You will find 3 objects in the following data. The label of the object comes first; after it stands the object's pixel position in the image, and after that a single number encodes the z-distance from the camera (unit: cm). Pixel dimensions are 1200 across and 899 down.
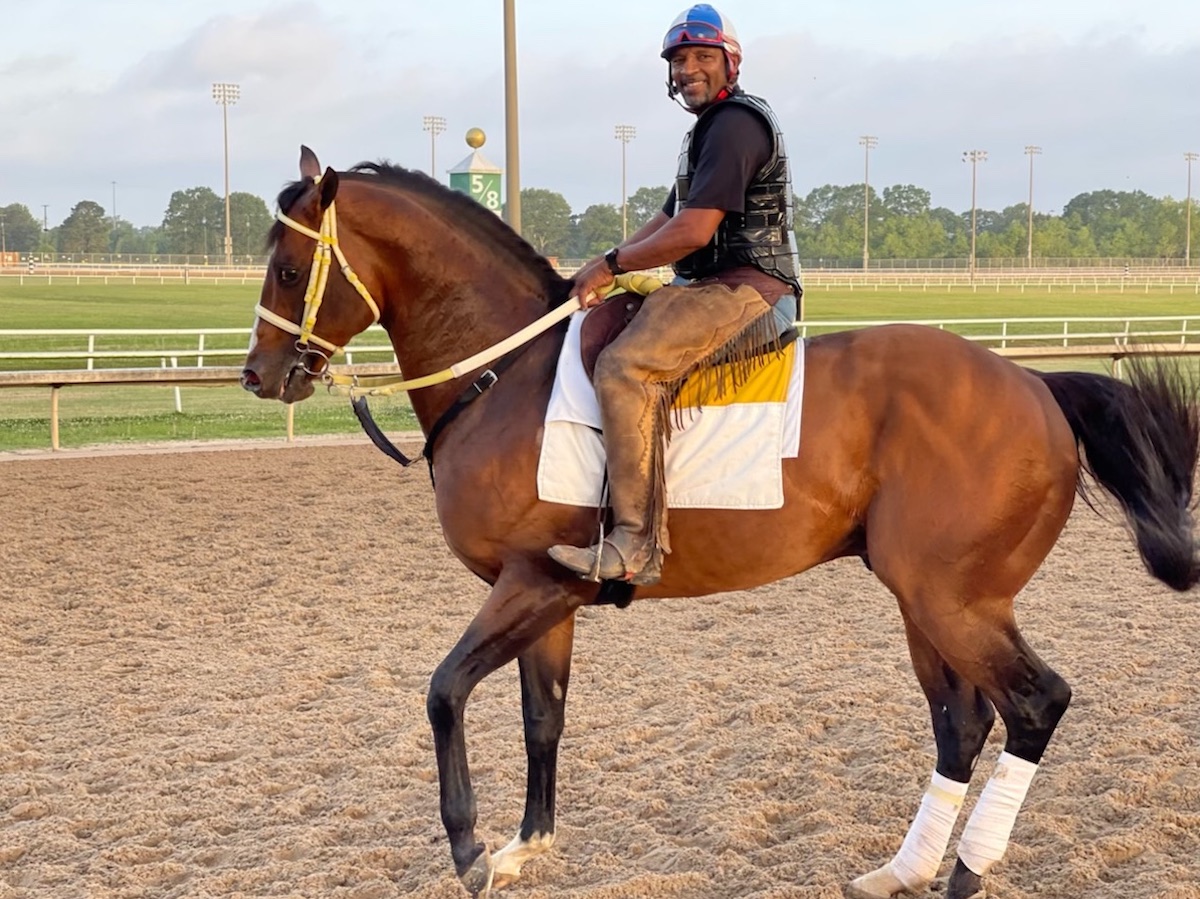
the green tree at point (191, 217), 12031
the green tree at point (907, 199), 14219
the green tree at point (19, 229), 12900
